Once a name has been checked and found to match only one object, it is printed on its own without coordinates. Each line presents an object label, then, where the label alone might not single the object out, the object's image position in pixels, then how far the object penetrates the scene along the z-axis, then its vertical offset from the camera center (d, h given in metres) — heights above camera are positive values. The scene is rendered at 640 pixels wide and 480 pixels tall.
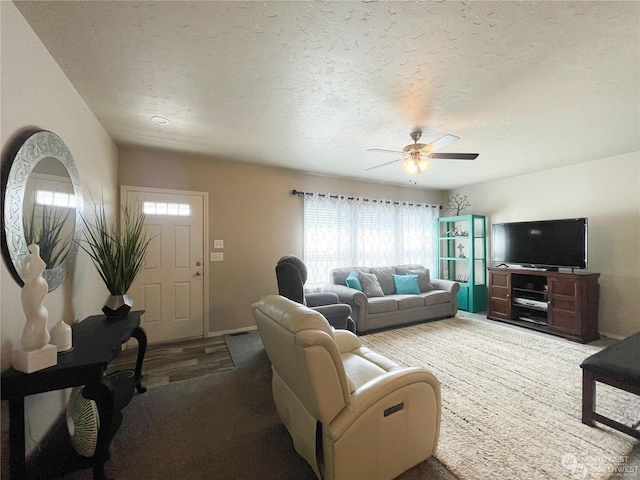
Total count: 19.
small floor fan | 1.49 -1.05
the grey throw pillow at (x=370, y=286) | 4.22 -0.72
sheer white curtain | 4.51 +0.15
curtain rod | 4.34 +0.81
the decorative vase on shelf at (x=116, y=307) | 2.21 -0.54
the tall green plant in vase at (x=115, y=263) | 2.21 -0.18
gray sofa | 3.83 -0.89
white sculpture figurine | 1.30 -0.31
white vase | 1.47 -0.53
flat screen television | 3.66 -0.03
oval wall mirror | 1.37 +0.22
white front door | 3.41 -0.33
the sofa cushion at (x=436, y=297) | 4.35 -0.93
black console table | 1.21 -0.69
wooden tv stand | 3.51 -0.88
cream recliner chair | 1.23 -0.85
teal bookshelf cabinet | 5.00 -0.30
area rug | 1.57 -1.32
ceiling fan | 2.68 +0.91
